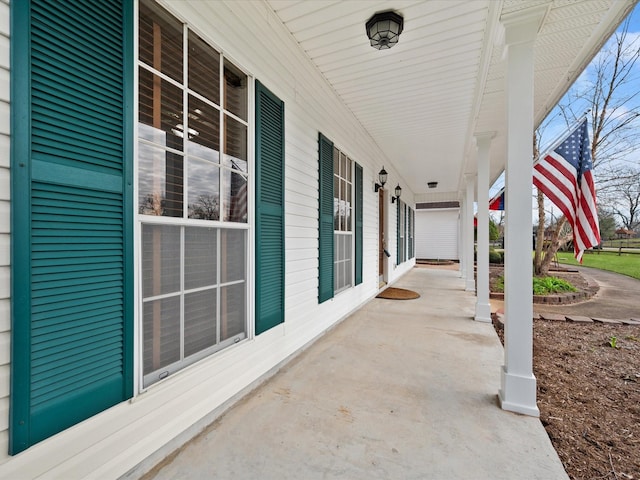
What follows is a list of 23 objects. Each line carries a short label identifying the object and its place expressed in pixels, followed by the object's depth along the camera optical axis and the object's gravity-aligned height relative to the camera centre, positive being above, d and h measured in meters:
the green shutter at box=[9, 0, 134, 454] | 1.09 +0.11
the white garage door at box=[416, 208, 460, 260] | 15.75 +0.36
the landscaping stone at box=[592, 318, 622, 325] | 4.22 -1.16
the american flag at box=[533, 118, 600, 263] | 2.64 +0.53
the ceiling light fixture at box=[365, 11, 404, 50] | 2.42 +1.79
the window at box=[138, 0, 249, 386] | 1.59 +0.28
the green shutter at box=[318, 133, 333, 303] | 3.50 +0.25
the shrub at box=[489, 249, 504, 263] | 12.48 -0.70
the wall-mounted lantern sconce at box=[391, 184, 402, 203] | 7.72 +1.24
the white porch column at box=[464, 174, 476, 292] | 7.09 +0.39
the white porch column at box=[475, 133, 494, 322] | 4.34 +0.15
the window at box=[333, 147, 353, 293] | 4.09 +0.27
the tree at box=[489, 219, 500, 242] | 14.63 +0.44
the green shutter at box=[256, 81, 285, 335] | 2.41 +0.26
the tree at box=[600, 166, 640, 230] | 7.38 +1.49
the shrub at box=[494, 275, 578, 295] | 6.43 -1.03
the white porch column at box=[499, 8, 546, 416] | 2.12 +0.24
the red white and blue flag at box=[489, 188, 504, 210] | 5.89 +0.78
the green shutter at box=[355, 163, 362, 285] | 4.84 +0.27
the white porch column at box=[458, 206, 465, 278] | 8.79 -0.90
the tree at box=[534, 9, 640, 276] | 6.43 +3.28
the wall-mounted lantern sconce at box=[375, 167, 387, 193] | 5.66 +1.20
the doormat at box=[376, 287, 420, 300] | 5.91 -1.14
